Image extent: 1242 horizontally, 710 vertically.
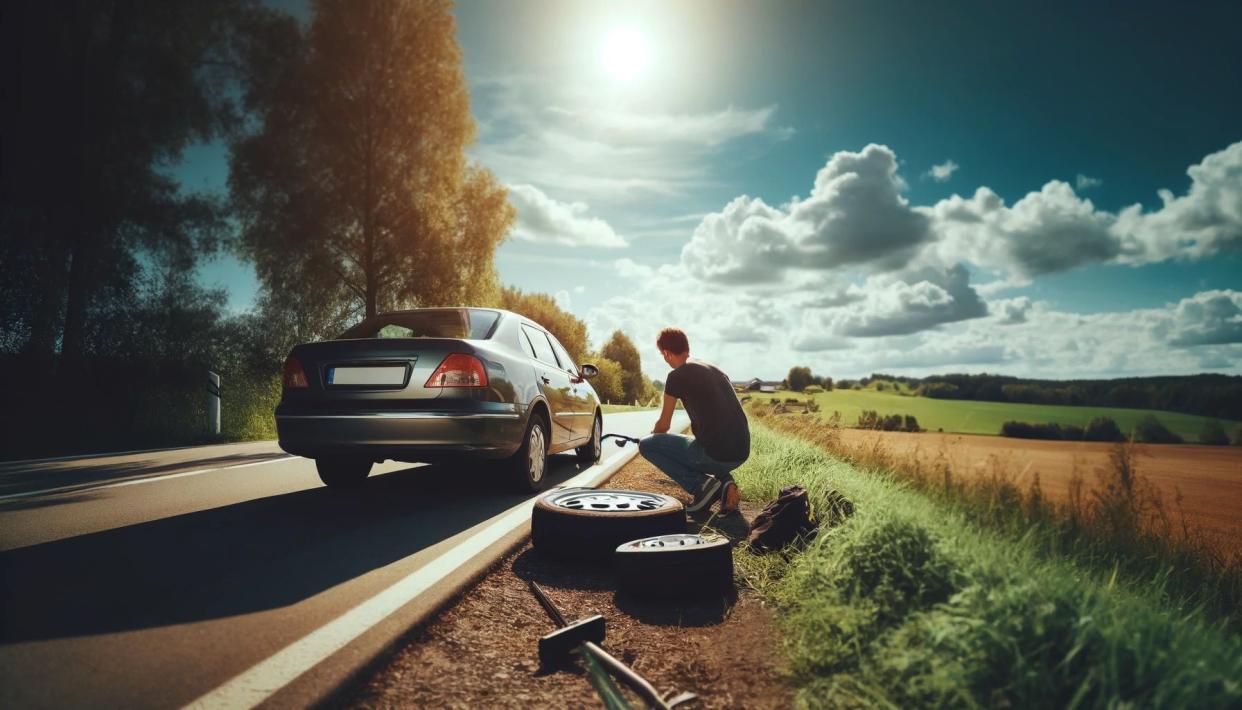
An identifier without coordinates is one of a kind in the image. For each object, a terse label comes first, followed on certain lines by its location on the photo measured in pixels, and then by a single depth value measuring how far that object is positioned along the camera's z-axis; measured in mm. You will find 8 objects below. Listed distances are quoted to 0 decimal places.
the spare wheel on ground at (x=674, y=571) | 3014
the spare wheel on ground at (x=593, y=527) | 3594
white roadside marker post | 11234
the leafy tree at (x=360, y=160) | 15820
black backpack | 3658
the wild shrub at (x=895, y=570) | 2223
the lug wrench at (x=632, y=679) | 1989
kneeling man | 5312
